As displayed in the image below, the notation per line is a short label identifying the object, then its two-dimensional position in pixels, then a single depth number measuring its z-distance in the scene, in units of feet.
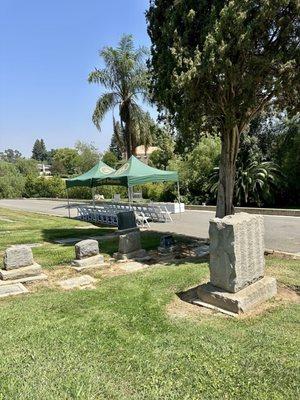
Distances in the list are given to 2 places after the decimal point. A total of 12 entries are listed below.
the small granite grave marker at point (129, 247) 31.04
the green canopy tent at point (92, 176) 62.54
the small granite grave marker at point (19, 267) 24.88
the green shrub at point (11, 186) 172.04
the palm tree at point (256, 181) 67.92
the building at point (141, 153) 212.15
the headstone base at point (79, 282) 23.71
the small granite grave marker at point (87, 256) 28.20
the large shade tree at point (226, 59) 26.71
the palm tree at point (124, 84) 73.87
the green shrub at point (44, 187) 143.09
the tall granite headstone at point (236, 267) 18.97
